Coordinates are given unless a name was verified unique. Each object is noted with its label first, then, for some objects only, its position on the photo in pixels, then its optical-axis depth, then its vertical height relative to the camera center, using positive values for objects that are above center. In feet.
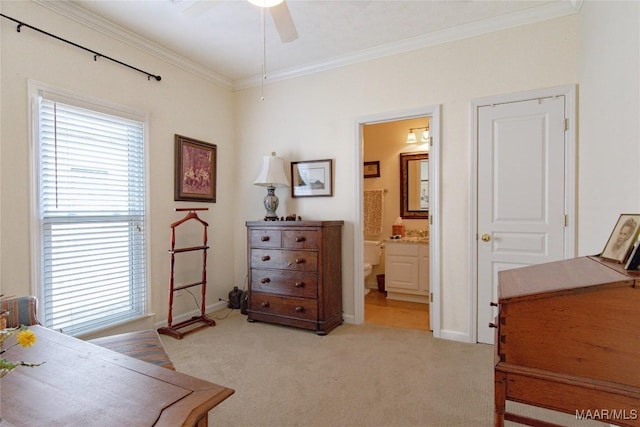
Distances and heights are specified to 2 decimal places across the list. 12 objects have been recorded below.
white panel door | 8.52 +0.56
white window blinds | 7.97 -0.11
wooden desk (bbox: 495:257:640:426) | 3.16 -1.39
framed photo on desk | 3.98 -0.36
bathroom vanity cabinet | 13.84 -2.56
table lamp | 11.55 +1.09
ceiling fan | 5.90 +3.65
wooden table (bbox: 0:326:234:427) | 2.74 -1.71
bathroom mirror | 15.57 +1.21
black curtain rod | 7.41 +4.23
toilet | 16.15 -2.08
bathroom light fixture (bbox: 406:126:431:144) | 15.42 +3.43
